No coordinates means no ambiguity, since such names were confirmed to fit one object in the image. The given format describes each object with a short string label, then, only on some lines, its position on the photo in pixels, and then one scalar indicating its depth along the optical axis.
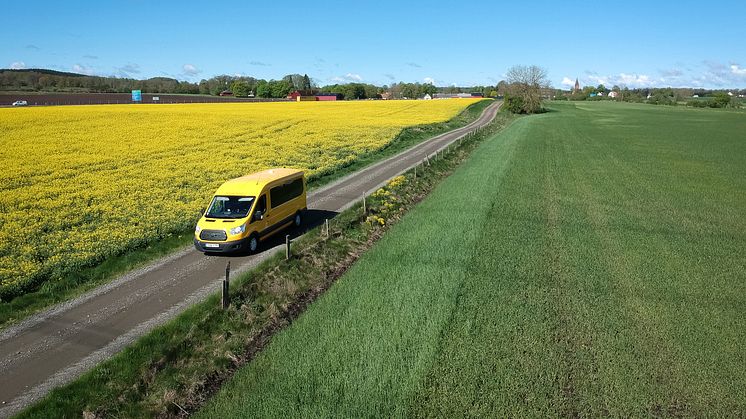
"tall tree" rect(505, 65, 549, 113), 109.31
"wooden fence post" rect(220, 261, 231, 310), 12.59
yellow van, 16.69
